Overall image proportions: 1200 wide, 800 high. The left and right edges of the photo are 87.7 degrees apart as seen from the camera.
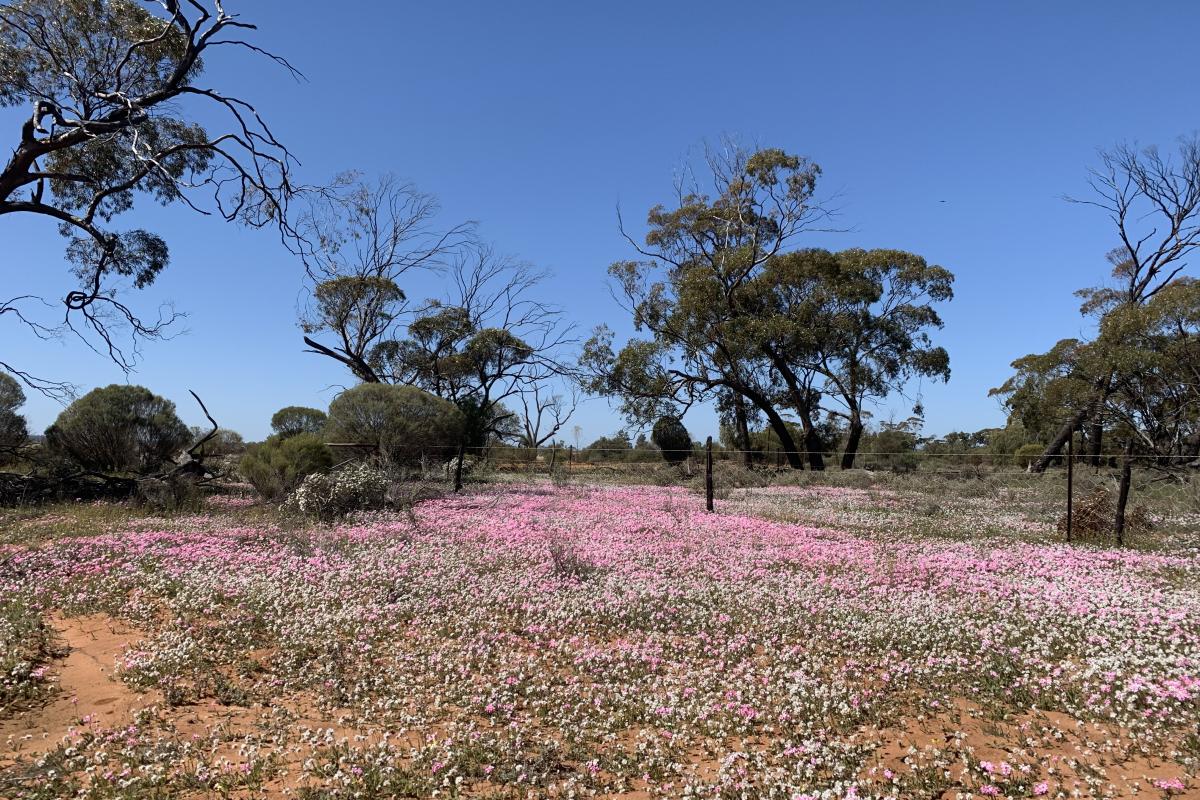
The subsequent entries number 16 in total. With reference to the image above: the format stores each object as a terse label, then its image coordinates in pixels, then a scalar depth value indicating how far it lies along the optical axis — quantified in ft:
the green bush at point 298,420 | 74.38
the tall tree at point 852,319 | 93.04
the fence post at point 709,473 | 47.06
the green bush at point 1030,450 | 106.22
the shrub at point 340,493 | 39.75
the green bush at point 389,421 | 62.49
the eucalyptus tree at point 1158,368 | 66.39
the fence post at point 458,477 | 55.01
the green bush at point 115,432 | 54.49
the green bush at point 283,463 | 45.19
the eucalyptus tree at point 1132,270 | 76.22
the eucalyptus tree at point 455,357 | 102.47
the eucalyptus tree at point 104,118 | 35.04
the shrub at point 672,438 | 101.09
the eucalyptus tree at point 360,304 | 93.97
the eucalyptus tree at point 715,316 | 91.71
